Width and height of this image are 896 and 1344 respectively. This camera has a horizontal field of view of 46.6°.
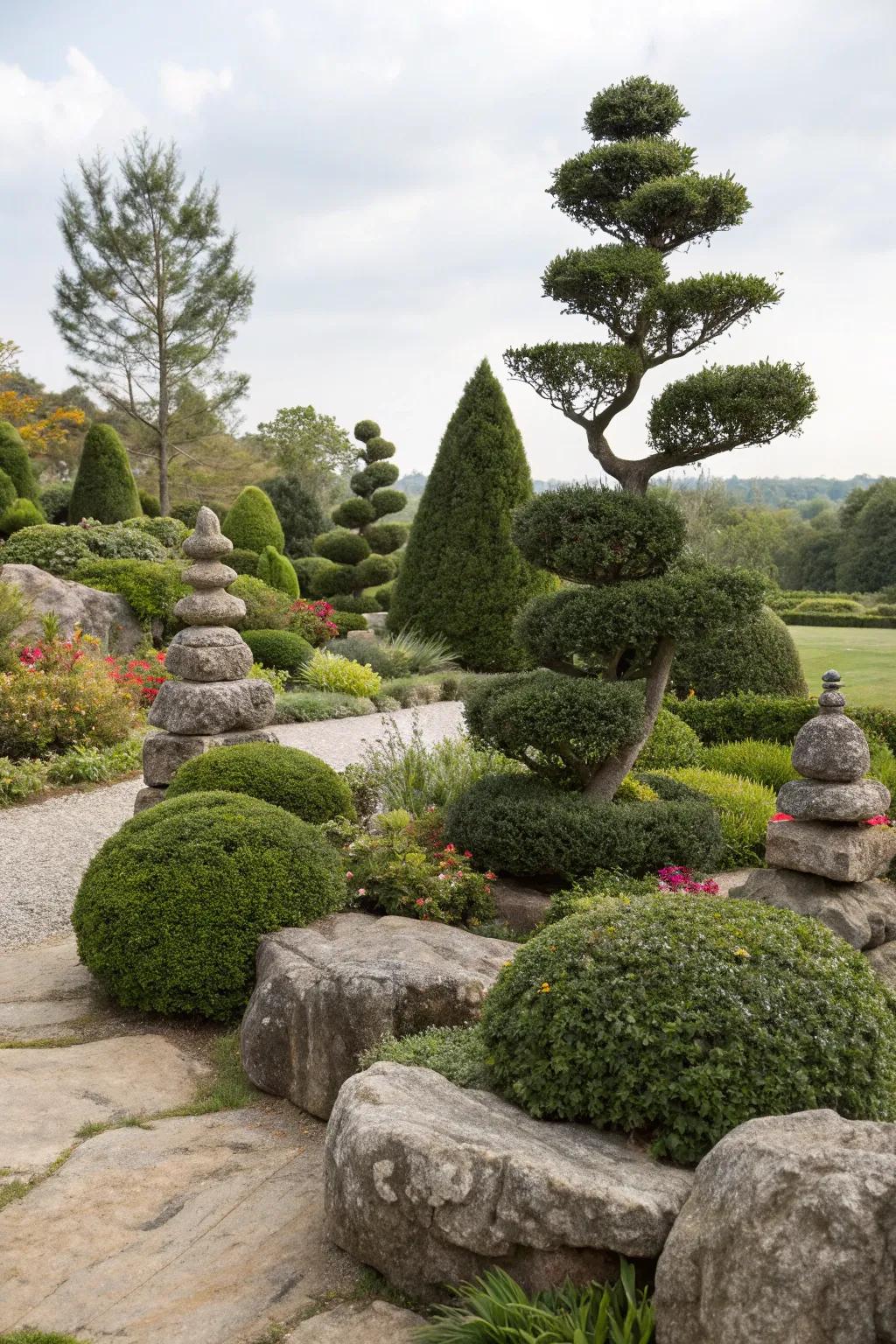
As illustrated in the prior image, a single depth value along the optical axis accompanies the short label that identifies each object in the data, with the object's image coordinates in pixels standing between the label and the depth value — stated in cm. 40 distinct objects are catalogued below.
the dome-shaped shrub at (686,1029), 290
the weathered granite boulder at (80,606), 1445
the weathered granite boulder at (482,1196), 251
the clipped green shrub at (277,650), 1459
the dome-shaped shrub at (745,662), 1124
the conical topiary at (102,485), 2267
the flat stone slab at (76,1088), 366
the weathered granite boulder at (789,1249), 213
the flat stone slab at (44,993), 483
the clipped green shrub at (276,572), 1920
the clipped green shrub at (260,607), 1605
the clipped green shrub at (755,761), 910
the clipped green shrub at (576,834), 555
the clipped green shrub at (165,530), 1988
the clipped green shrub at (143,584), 1551
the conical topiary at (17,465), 2319
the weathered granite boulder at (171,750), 720
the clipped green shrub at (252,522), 2245
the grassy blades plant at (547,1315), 234
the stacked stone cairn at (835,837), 511
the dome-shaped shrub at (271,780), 621
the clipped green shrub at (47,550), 1678
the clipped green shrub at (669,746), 905
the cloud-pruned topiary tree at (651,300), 568
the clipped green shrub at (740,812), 731
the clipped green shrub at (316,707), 1236
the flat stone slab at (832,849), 514
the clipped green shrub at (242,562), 2055
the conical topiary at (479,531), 1548
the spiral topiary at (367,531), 2217
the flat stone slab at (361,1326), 252
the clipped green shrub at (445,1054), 336
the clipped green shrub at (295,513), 2903
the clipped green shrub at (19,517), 2134
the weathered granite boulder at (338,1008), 396
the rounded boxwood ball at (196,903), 471
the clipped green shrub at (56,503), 2608
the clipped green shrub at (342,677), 1378
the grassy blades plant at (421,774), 733
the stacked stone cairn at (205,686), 722
